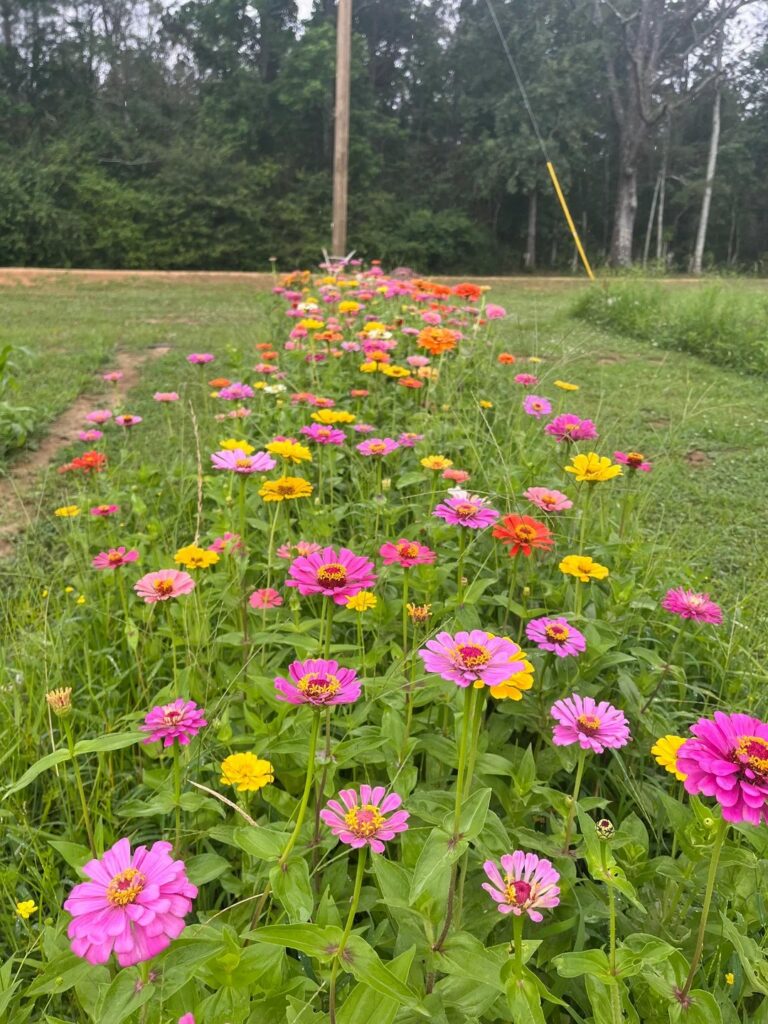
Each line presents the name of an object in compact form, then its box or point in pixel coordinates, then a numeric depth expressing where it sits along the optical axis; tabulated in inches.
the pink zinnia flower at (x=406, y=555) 42.9
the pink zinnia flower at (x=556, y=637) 39.0
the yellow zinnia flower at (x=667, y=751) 35.4
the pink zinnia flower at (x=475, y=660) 26.2
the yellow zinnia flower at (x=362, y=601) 43.5
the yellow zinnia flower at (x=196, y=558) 47.9
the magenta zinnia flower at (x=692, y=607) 44.8
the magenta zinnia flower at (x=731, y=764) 22.7
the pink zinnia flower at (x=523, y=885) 23.7
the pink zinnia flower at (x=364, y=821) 25.3
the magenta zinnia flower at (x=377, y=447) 64.1
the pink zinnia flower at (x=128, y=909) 21.6
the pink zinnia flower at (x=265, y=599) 51.7
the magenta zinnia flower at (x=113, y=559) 51.1
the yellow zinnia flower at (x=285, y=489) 47.8
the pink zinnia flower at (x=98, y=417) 75.9
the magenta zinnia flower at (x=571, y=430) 59.9
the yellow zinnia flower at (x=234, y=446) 63.7
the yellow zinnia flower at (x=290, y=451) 57.5
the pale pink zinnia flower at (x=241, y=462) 51.8
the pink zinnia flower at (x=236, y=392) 78.0
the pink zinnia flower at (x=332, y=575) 33.1
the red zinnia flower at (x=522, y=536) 46.7
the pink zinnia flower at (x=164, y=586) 40.5
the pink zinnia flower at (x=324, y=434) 60.4
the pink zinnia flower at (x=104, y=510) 63.6
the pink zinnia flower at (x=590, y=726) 31.9
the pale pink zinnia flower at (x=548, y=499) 52.1
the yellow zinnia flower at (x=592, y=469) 50.4
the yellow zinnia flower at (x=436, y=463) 59.0
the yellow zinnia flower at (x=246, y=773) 34.4
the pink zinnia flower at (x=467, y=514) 43.6
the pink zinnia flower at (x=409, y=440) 71.2
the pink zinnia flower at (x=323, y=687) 27.1
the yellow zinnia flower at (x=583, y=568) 45.9
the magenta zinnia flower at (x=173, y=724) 32.1
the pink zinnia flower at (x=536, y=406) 72.8
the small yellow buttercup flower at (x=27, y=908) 36.4
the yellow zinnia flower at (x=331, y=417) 67.8
